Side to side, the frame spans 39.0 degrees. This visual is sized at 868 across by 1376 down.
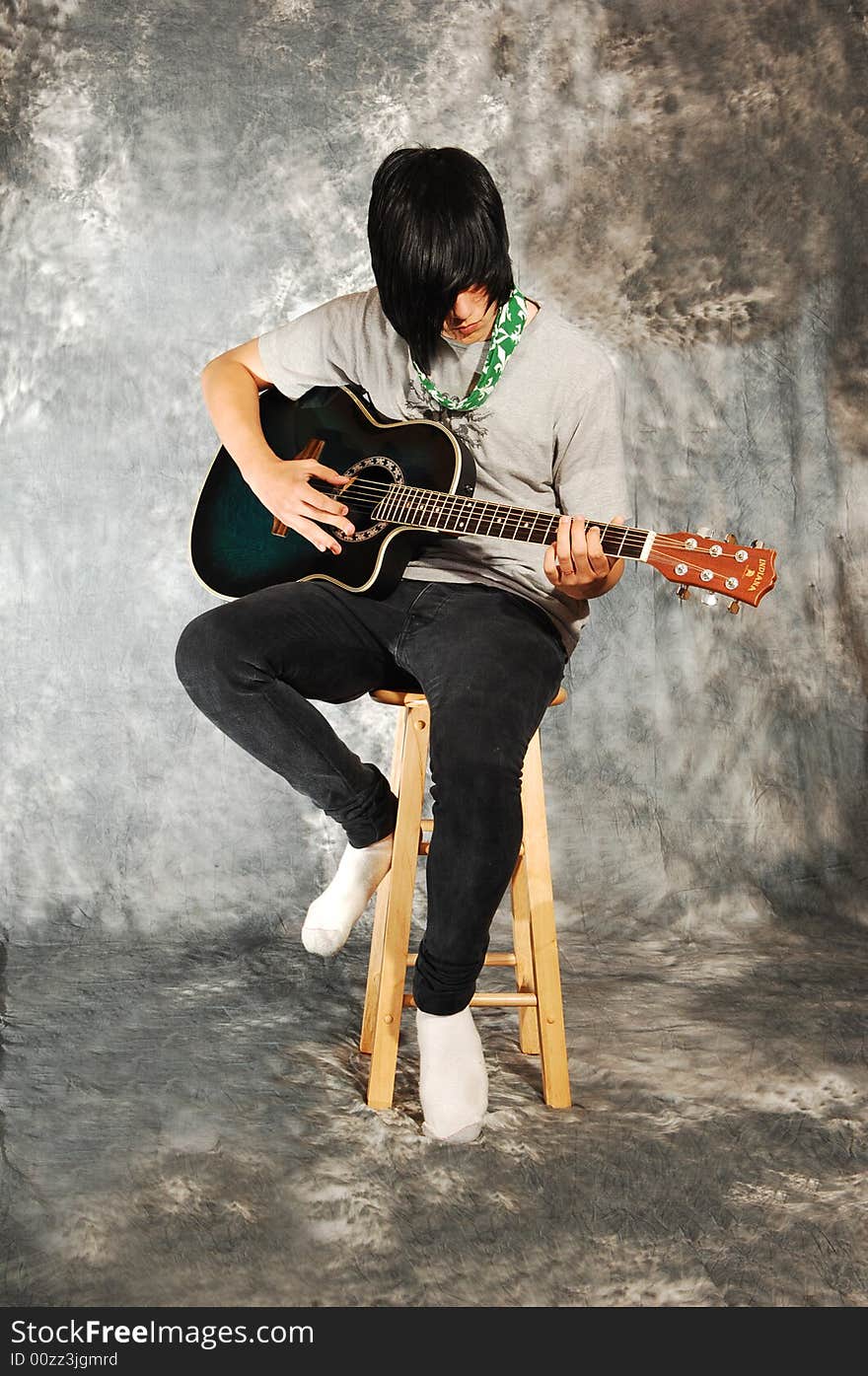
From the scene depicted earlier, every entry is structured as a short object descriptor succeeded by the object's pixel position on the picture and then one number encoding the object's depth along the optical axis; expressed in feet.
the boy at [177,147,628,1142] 5.90
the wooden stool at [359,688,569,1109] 6.40
